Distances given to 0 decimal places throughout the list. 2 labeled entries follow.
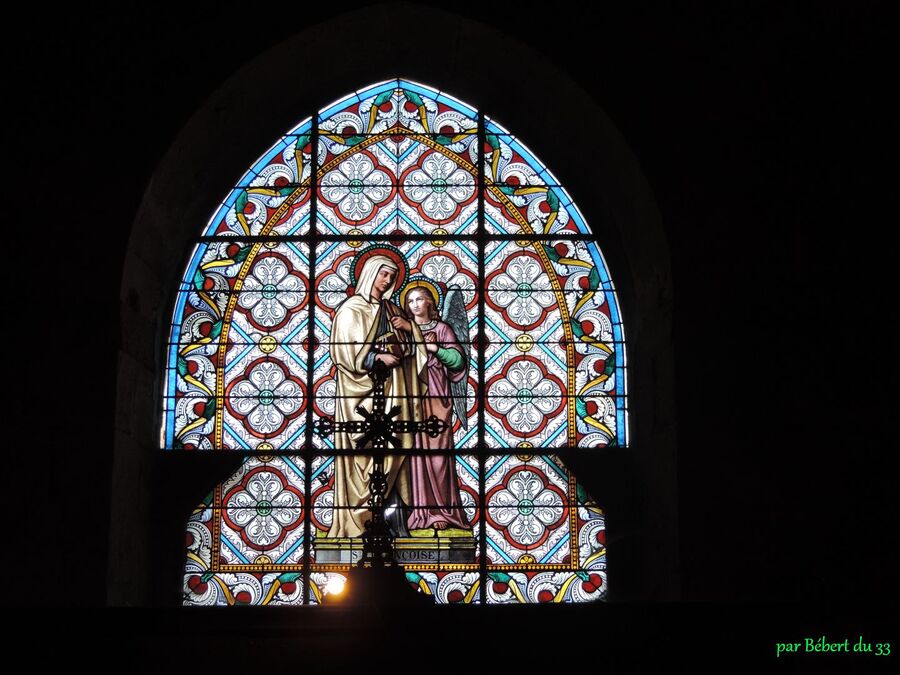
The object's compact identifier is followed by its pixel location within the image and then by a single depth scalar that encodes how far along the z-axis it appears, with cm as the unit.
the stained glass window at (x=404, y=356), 822
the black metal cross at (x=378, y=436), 641
